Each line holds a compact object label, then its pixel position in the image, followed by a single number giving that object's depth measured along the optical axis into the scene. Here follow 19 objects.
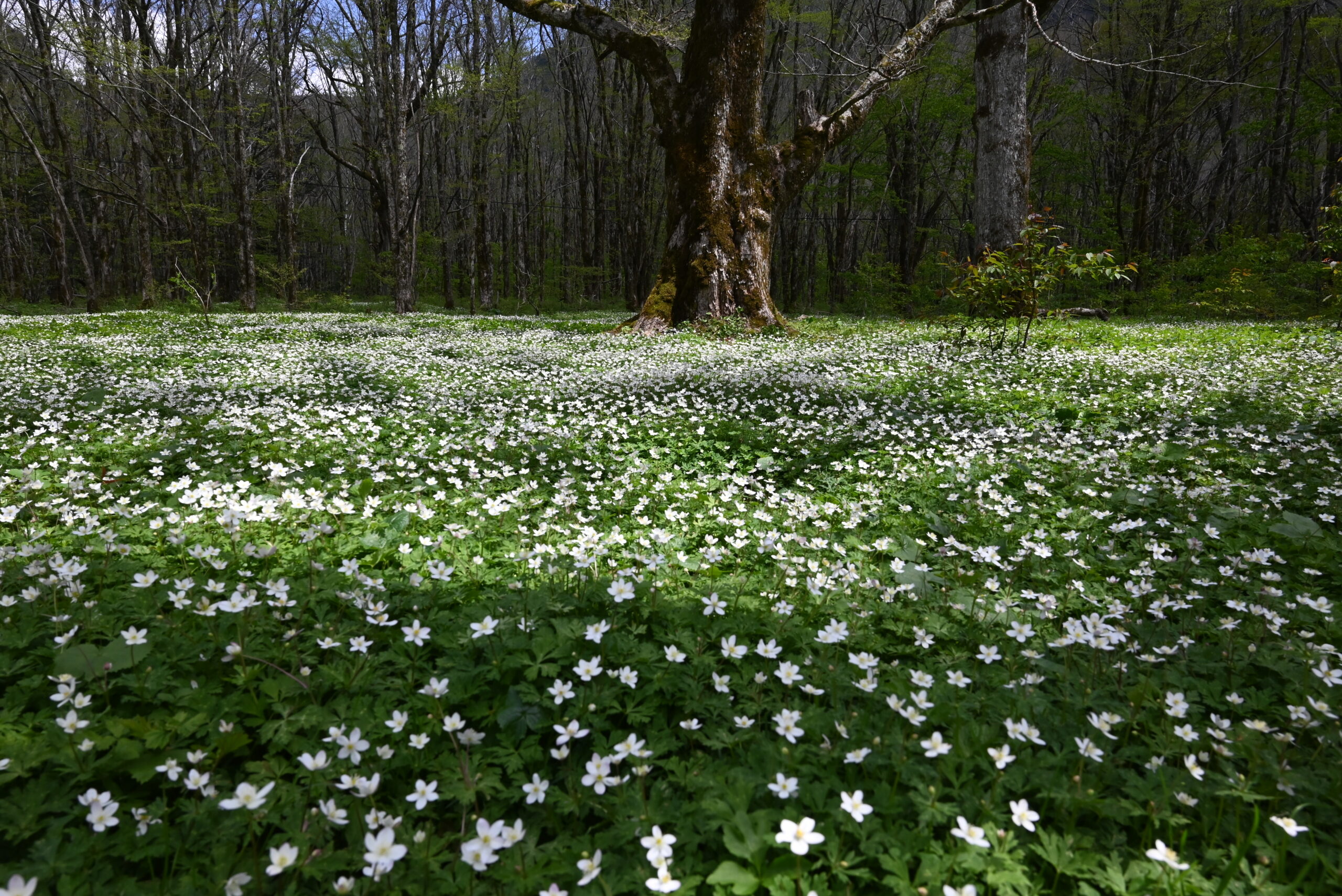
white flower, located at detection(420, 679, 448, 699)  2.21
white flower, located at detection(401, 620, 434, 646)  2.55
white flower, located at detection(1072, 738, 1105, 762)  2.01
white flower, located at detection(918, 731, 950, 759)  2.01
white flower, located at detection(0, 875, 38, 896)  1.49
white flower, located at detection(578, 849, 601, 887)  1.67
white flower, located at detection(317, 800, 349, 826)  1.82
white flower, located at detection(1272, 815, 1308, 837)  1.76
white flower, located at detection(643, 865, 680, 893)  1.59
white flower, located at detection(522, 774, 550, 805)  1.91
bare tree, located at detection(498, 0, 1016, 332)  12.91
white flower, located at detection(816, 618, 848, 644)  2.61
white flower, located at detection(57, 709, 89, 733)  1.95
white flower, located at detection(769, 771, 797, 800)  1.90
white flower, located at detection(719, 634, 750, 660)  2.51
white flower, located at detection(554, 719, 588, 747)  2.04
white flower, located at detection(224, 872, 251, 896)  1.63
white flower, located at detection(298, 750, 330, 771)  1.92
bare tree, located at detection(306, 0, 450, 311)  20.14
